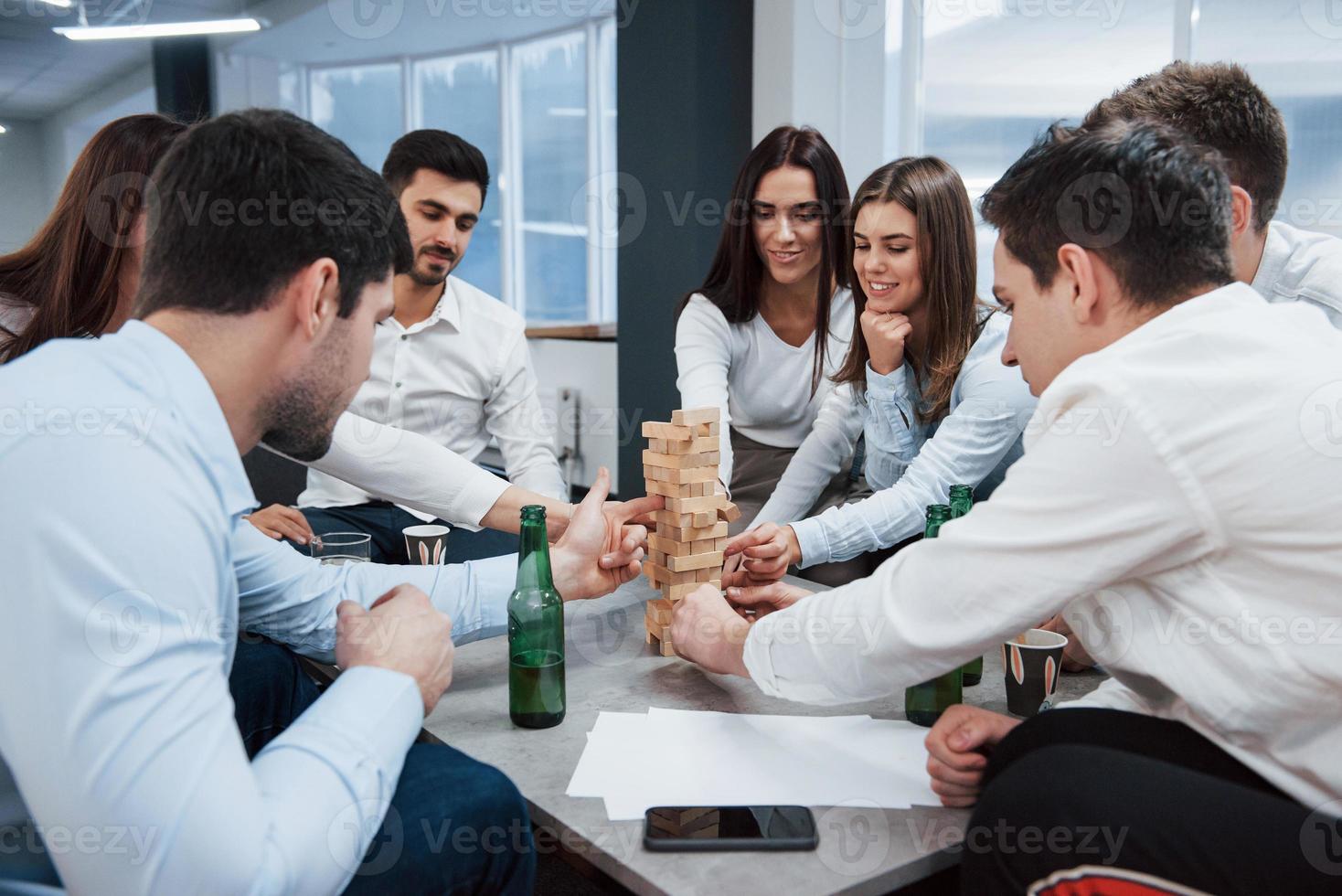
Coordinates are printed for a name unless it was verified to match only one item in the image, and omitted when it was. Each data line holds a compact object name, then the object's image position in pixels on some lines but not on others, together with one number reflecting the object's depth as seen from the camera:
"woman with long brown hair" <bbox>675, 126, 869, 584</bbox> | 2.88
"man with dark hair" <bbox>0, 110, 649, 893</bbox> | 0.85
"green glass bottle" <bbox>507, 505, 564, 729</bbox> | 1.39
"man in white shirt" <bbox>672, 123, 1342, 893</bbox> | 0.95
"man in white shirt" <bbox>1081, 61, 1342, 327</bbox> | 1.86
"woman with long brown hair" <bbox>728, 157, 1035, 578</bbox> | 2.23
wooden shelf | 5.33
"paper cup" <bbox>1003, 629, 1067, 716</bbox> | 1.38
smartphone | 1.06
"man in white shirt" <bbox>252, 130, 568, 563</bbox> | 2.98
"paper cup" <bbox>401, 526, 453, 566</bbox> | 1.88
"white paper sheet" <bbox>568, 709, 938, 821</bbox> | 1.18
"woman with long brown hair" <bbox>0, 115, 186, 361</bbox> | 1.82
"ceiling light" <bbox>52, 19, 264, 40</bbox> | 7.32
